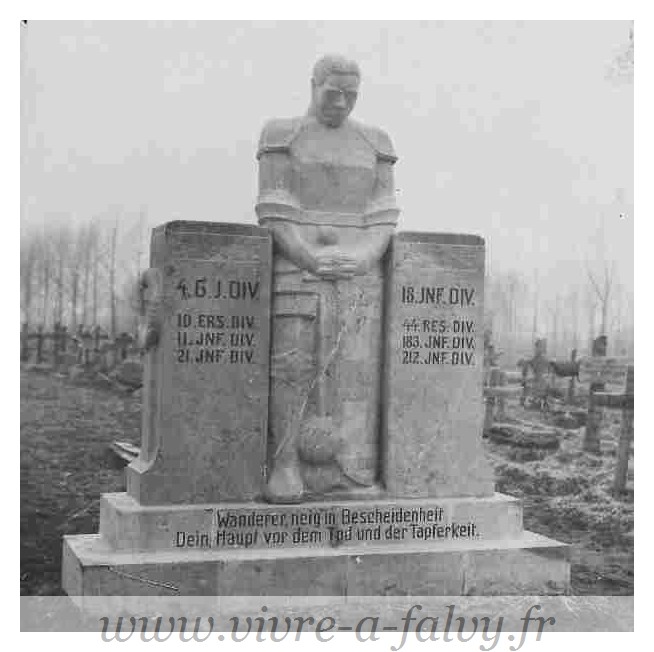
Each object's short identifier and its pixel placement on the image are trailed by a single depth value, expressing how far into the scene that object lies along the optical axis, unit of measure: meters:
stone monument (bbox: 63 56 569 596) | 6.87
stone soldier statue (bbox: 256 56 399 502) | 7.23
